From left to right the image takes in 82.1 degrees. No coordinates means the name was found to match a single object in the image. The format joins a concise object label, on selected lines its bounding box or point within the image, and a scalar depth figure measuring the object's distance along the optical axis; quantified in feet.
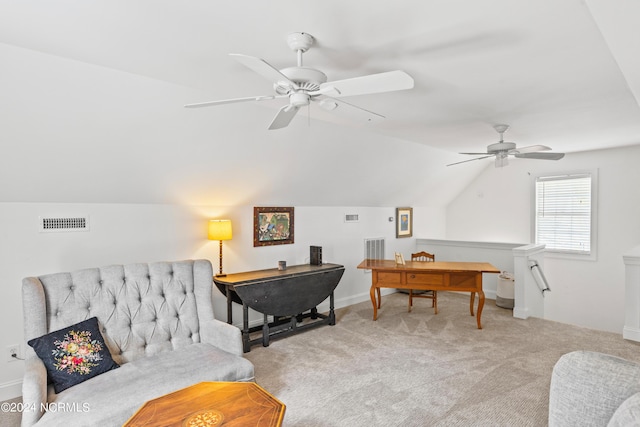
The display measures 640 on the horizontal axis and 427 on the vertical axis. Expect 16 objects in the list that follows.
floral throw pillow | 6.98
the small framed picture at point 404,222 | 20.51
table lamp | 12.25
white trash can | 16.38
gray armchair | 3.62
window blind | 18.72
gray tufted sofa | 6.29
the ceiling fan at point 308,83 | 5.53
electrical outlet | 9.16
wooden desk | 13.73
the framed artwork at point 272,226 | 14.15
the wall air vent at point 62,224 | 9.62
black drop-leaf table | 11.69
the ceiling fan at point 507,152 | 12.23
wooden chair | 15.84
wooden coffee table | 5.30
